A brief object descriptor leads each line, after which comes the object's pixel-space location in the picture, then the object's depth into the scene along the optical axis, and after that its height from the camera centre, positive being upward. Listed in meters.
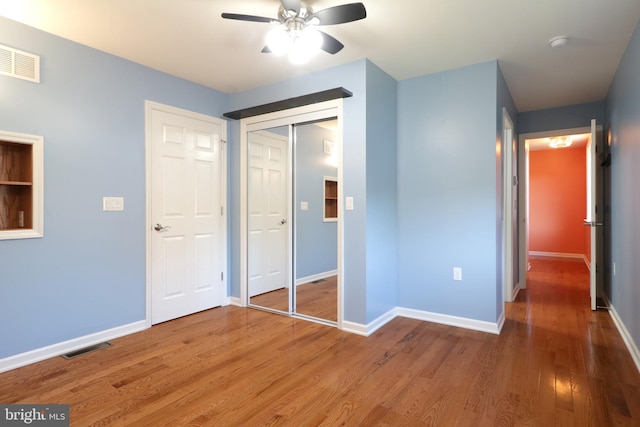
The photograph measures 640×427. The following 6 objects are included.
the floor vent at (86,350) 2.57 -1.05
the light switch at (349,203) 3.08 +0.09
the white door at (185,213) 3.25 +0.01
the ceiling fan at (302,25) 1.96 +1.13
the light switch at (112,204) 2.88 +0.08
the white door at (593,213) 3.55 -0.01
